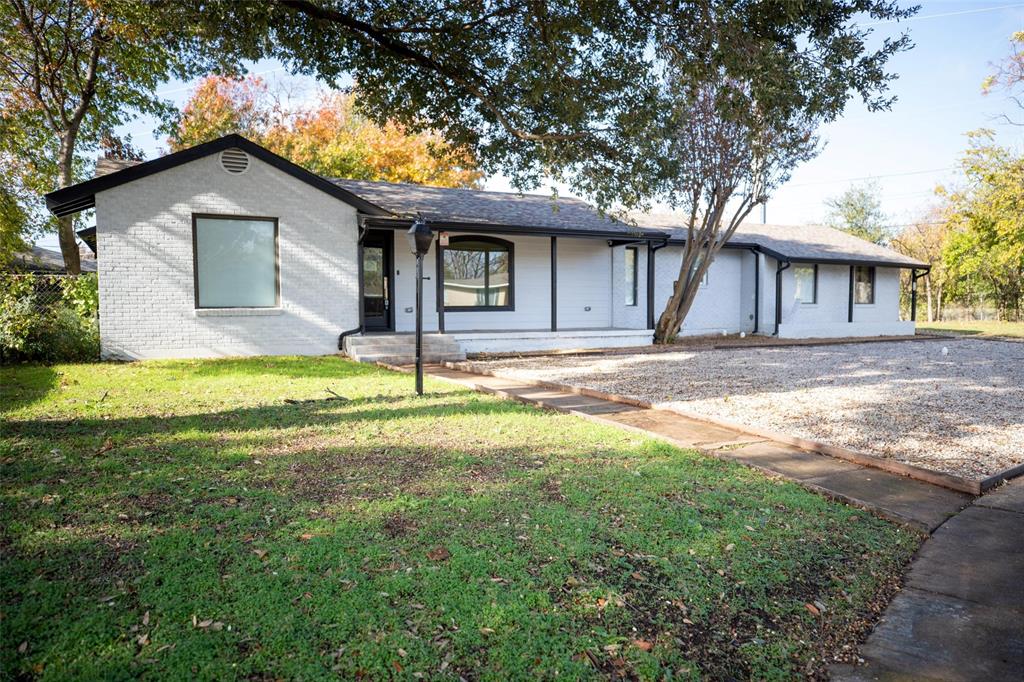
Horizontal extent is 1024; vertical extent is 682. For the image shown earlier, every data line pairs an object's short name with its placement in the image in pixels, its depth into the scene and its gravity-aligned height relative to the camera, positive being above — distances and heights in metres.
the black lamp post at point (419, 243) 7.92 +0.96
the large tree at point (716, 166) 14.28 +3.62
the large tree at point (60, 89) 14.77 +6.41
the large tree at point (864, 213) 40.78 +6.88
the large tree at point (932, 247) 33.41 +3.89
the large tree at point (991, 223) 24.81 +3.97
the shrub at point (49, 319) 9.96 +0.00
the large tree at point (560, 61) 7.27 +3.57
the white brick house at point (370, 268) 11.12 +1.15
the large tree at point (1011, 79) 23.78 +9.26
